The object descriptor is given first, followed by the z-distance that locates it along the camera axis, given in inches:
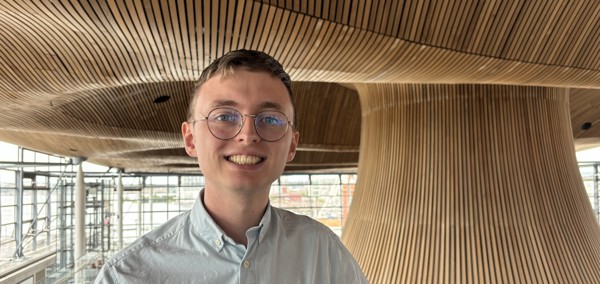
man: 49.6
